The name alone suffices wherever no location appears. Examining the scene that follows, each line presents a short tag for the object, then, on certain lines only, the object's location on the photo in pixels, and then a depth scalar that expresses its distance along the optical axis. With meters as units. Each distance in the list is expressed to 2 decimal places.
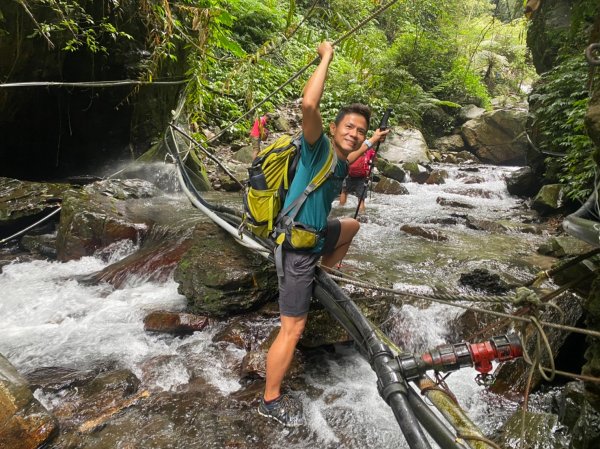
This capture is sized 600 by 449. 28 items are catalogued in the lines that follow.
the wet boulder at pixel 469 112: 20.45
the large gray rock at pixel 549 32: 10.42
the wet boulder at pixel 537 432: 2.77
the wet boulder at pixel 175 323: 4.49
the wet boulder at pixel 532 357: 3.57
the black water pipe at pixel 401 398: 1.94
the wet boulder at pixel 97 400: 3.15
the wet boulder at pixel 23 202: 7.11
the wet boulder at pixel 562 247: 6.32
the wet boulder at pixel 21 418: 2.76
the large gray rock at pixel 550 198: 9.50
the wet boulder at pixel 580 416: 2.30
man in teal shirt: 2.88
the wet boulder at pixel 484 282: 5.36
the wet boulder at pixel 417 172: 14.67
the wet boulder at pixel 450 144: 19.52
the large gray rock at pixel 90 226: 6.73
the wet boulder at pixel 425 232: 8.01
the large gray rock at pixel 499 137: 18.22
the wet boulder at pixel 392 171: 14.44
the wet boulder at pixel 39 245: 7.09
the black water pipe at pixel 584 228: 2.08
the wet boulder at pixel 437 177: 14.46
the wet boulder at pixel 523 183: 12.39
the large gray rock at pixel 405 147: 16.48
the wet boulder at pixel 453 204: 11.48
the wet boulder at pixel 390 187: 12.88
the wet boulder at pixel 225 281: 4.52
